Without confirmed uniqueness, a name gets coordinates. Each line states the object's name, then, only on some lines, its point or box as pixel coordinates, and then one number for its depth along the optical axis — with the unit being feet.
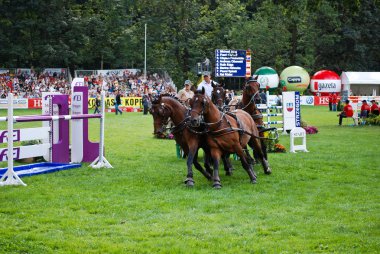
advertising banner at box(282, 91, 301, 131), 84.94
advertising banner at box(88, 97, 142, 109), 168.55
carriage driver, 51.57
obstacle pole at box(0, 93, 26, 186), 39.27
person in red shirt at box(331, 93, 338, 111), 169.08
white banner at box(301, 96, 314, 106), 200.66
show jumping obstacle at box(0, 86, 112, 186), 46.87
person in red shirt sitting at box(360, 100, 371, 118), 113.39
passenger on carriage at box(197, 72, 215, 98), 49.49
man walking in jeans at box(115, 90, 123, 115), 144.15
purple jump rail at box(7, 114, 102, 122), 42.32
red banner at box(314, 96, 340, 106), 203.31
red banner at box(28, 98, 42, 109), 164.14
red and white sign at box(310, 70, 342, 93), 206.59
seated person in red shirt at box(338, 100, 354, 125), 110.83
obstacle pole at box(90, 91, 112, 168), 48.06
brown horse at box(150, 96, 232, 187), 40.50
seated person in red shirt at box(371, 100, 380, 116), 114.16
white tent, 207.62
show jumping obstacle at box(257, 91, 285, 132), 77.11
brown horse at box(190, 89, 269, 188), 39.29
